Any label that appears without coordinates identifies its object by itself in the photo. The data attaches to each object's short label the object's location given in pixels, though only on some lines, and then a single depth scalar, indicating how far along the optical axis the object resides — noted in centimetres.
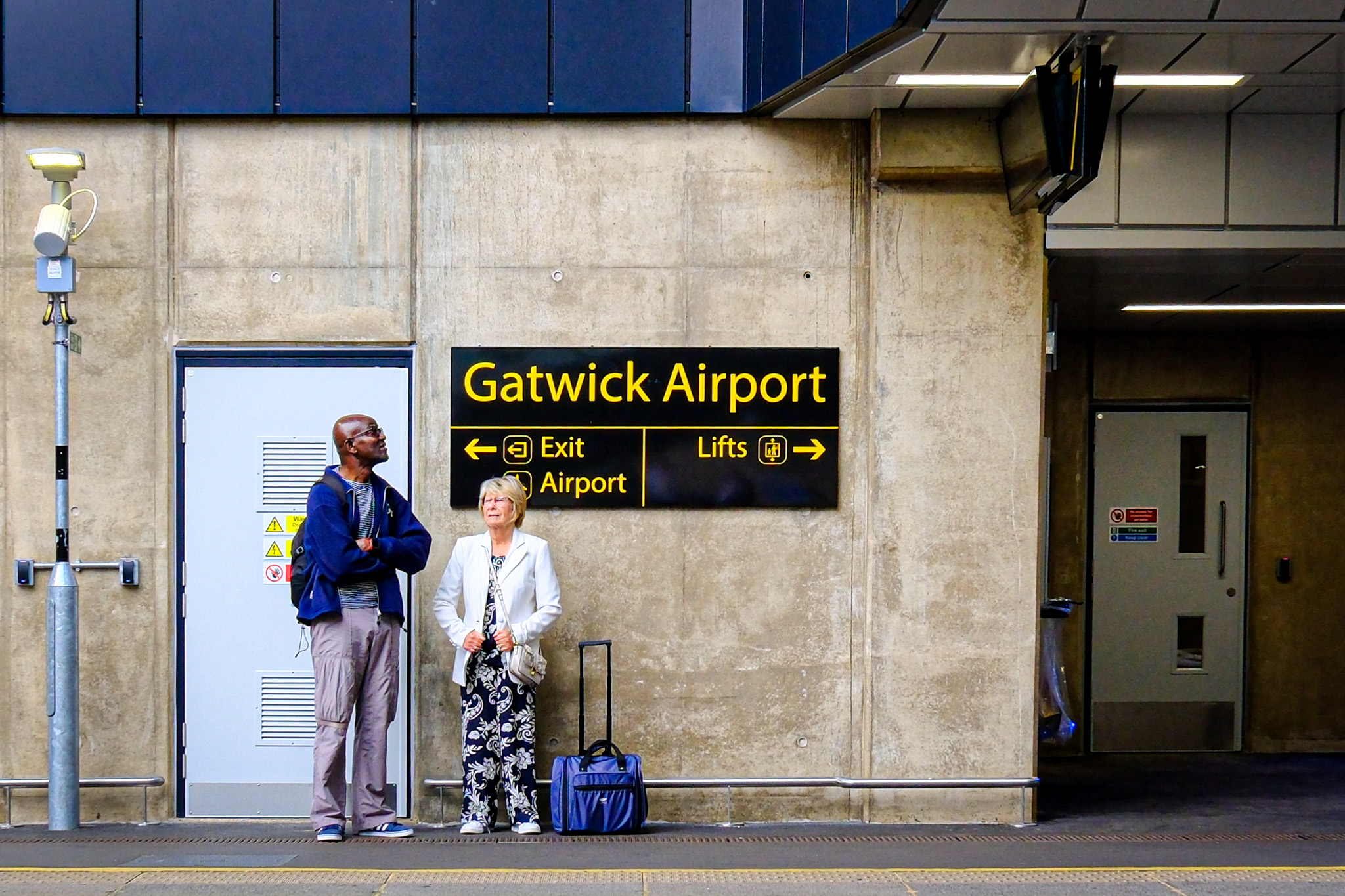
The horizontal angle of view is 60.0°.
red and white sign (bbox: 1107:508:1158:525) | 898
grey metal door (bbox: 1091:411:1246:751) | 894
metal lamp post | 616
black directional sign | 653
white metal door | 656
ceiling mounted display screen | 527
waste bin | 732
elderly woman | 613
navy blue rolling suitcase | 608
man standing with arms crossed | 591
